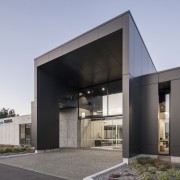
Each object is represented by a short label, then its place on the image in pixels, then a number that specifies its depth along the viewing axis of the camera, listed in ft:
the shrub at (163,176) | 18.79
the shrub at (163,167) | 24.87
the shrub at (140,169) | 22.82
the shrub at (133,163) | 27.23
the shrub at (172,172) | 21.31
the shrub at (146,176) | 19.63
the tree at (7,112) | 202.42
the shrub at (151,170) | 23.10
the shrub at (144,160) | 29.17
